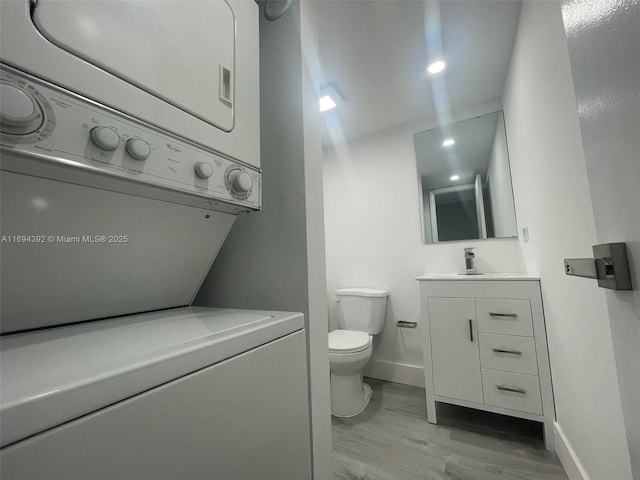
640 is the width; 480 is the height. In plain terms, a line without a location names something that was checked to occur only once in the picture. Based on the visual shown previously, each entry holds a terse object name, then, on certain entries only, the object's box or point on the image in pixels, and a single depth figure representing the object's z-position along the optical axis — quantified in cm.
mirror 197
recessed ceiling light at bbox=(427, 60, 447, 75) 165
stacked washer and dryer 30
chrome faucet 189
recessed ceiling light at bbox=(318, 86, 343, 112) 187
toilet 165
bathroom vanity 140
